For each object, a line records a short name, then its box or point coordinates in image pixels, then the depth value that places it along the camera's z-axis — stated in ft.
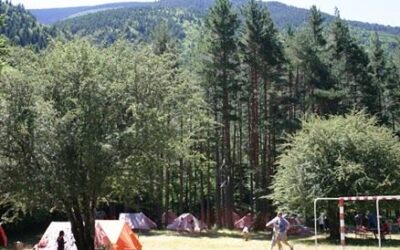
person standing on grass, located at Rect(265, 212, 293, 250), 66.64
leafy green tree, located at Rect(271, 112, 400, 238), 94.27
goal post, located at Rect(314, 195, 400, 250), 57.38
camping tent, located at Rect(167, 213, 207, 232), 129.29
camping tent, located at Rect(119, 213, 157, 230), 128.36
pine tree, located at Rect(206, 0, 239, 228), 142.72
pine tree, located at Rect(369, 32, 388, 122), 168.50
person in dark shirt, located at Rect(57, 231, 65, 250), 63.31
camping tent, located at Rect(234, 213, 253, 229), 143.90
